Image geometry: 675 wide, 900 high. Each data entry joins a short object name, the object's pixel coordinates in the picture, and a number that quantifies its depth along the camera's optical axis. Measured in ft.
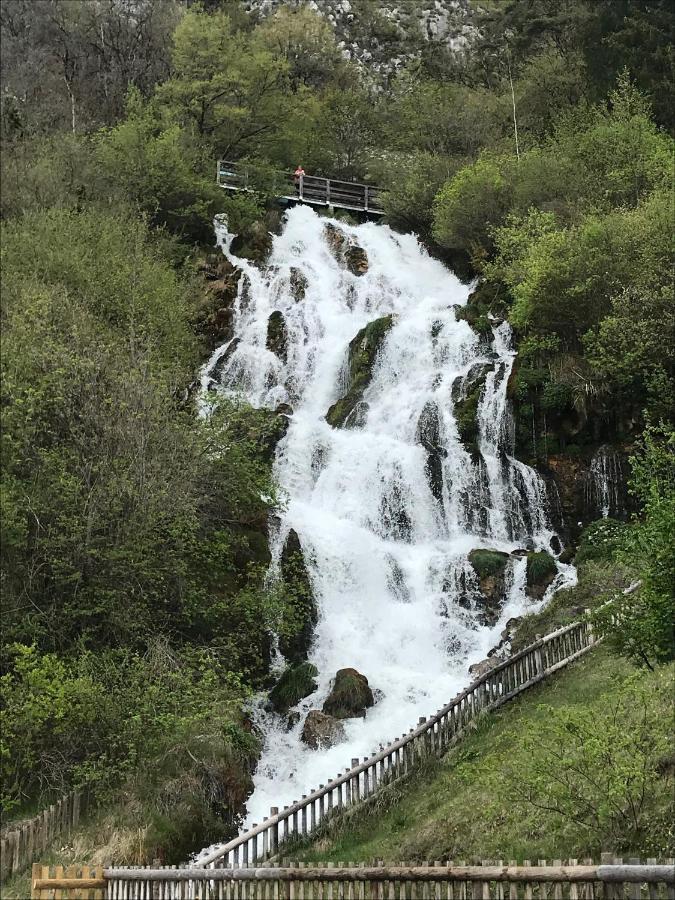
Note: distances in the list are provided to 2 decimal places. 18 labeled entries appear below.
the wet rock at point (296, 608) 70.38
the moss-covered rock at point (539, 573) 78.02
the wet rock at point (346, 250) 130.86
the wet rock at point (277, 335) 111.65
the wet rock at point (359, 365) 101.55
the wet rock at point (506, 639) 70.56
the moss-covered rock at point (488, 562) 79.06
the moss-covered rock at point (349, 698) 64.69
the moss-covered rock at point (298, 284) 120.76
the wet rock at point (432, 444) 89.81
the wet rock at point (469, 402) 94.07
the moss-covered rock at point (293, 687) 67.10
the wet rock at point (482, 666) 68.54
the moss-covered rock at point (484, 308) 109.70
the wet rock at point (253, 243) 129.80
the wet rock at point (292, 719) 64.89
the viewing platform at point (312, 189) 142.20
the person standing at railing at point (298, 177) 148.25
